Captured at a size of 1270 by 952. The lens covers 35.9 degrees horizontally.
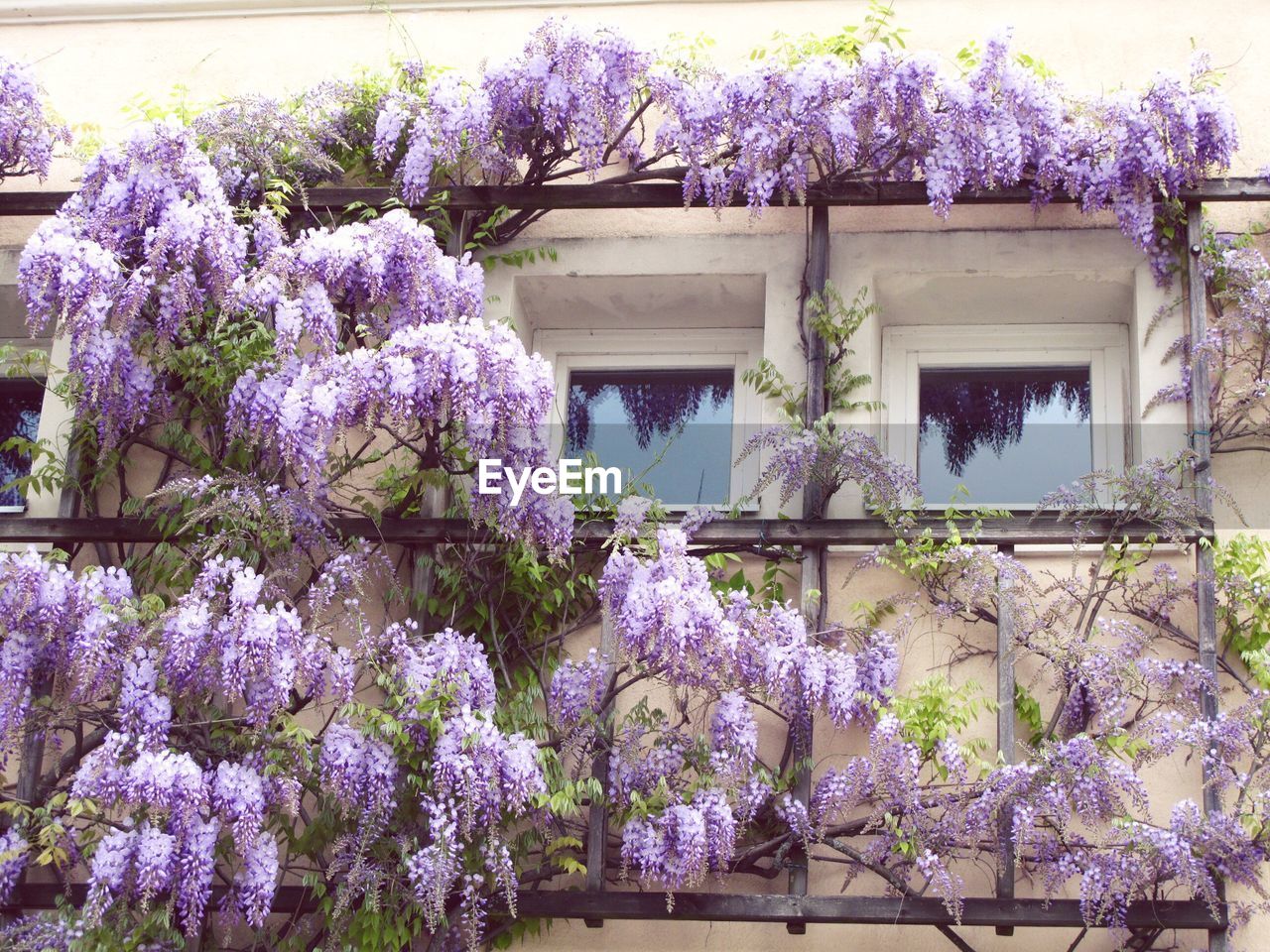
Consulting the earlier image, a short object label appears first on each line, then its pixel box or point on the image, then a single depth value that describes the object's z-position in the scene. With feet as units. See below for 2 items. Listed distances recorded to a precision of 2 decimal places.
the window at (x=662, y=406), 21.18
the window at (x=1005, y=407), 20.72
